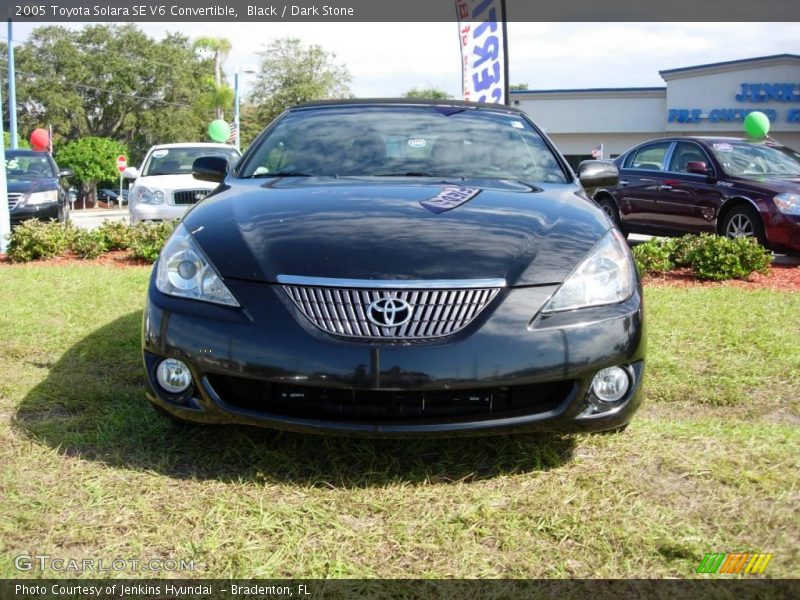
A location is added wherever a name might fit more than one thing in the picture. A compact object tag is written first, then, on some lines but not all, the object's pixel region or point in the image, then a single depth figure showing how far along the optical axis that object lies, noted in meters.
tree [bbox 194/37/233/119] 42.72
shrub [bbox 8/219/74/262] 8.82
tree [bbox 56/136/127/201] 49.41
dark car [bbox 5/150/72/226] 12.00
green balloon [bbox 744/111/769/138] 18.80
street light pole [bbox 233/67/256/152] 34.81
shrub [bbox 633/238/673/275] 7.47
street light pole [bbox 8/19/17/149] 24.36
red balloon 26.55
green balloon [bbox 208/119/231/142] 21.06
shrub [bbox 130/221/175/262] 8.37
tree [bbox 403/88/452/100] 65.25
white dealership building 35.09
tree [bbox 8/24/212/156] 49.81
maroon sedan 8.71
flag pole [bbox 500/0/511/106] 10.44
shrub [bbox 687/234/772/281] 7.28
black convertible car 2.53
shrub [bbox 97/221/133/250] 9.21
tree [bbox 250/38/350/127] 41.00
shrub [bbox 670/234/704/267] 7.57
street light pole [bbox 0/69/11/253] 9.86
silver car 11.13
